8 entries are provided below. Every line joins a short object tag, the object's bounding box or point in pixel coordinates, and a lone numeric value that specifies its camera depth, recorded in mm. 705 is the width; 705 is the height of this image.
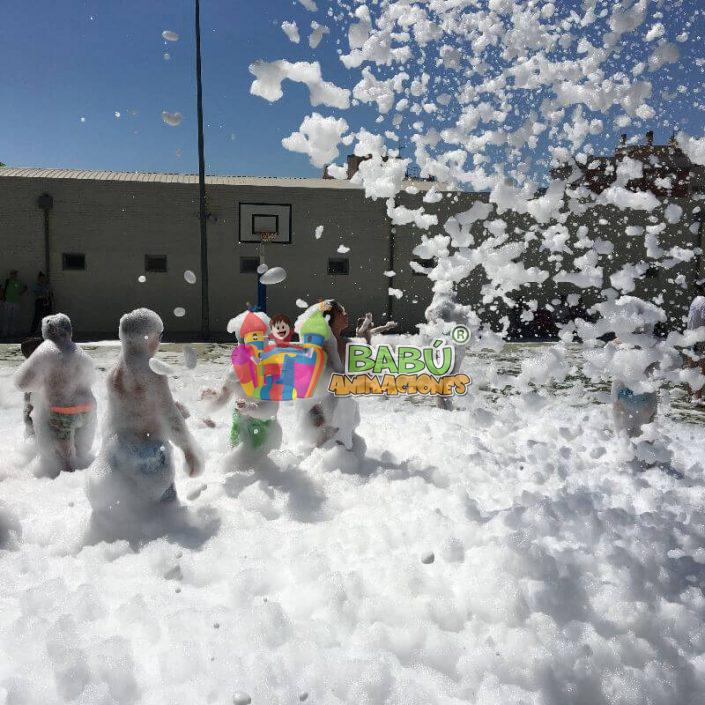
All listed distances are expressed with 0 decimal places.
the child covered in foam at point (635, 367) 5516
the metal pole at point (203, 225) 16375
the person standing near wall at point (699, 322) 7762
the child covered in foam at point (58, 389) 4984
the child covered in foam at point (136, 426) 3869
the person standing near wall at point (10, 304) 17844
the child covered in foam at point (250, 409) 4988
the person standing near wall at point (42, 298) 18469
